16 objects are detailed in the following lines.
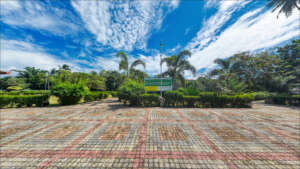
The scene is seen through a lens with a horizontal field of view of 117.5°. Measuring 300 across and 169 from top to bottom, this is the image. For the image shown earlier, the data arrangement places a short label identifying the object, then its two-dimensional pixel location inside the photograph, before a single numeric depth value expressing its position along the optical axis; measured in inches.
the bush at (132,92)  330.6
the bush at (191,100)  319.0
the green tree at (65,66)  1622.3
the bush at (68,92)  343.0
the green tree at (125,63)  554.3
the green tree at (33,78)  1184.2
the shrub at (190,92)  343.0
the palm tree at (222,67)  719.1
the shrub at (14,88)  926.2
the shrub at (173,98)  321.7
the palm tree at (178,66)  451.3
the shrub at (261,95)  475.5
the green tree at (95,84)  829.1
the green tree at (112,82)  1111.7
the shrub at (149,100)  322.7
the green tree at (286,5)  634.7
